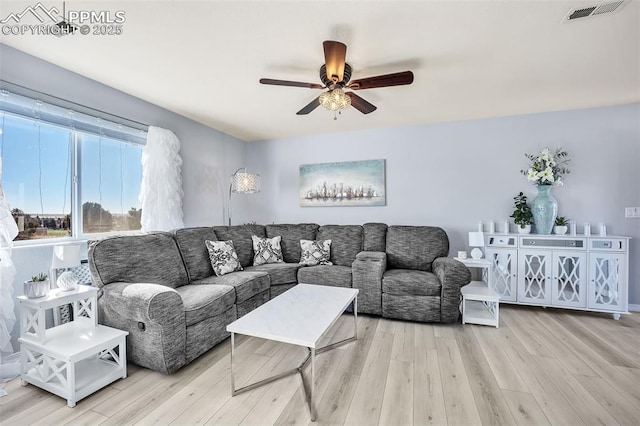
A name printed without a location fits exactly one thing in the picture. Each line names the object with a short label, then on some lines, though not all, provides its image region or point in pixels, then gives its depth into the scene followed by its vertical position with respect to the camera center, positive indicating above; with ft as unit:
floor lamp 12.16 +1.32
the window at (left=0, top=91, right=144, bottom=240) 6.86 +1.23
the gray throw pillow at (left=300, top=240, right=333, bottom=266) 11.81 -1.83
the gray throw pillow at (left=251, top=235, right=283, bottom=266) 12.11 -1.78
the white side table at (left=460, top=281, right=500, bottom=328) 9.03 -3.54
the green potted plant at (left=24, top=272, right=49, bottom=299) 5.83 -1.64
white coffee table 5.18 -2.36
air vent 5.23 +4.00
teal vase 10.54 +0.04
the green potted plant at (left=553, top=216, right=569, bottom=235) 10.47 -0.56
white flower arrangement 10.39 +1.75
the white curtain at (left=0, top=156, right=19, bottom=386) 6.02 -1.63
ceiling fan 5.92 +3.15
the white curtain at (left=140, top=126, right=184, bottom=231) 9.63 +1.13
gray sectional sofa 6.45 -2.28
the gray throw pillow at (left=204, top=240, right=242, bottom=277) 10.09 -1.74
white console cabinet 9.52 -2.23
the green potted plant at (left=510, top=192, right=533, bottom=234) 10.83 -0.20
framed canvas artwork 13.37 +1.43
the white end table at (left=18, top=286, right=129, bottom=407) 5.53 -2.90
